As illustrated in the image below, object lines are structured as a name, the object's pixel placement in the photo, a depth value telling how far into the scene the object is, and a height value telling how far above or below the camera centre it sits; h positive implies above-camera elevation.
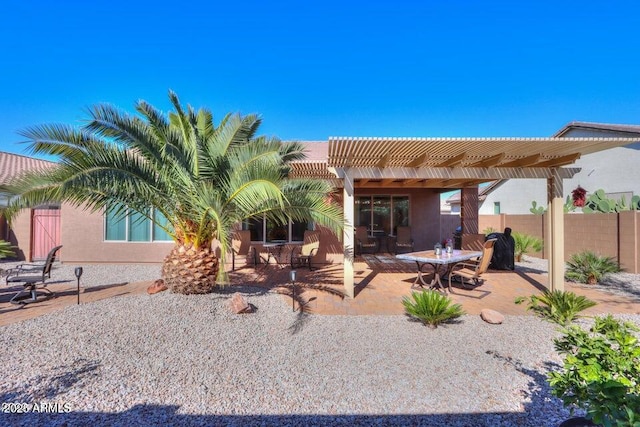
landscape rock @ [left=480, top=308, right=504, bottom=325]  4.96 -1.68
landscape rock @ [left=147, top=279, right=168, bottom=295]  6.42 -1.58
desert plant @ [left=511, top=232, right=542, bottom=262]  11.77 -1.02
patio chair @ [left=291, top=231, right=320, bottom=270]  9.73 -1.10
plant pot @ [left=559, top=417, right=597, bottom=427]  2.06 -1.45
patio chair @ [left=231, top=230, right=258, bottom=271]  10.51 -0.94
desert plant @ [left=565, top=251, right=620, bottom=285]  8.12 -1.37
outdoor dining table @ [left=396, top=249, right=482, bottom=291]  6.52 -0.90
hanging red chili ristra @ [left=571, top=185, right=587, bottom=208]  8.33 +0.66
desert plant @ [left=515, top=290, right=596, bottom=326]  5.04 -1.54
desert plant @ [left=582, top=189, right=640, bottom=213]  12.00 +0.67
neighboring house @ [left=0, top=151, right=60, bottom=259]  12.05 -0.63
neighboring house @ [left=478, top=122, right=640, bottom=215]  14.23 +2.55
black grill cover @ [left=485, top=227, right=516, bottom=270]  9.45 -1.02
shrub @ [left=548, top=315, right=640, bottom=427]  1.68 -1.02
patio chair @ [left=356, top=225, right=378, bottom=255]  12.83 -1.02
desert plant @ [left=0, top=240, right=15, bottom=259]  10.46 -1.23
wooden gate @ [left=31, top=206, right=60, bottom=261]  12.19 -0.59
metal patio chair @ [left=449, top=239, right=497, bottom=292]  6.70 -1.14
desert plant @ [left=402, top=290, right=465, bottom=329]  4.78 -1.50
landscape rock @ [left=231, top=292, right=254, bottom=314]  5.26 -1.59
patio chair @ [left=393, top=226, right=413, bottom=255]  13.47 -0.88
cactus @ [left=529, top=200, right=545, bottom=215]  16.64 +0.55
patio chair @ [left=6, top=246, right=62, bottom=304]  5.94 -1.57
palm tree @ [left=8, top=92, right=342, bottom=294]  4.70 +0.71
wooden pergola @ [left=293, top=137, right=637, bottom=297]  5.38 +1.29
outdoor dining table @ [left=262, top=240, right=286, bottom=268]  10.34 -1.24
